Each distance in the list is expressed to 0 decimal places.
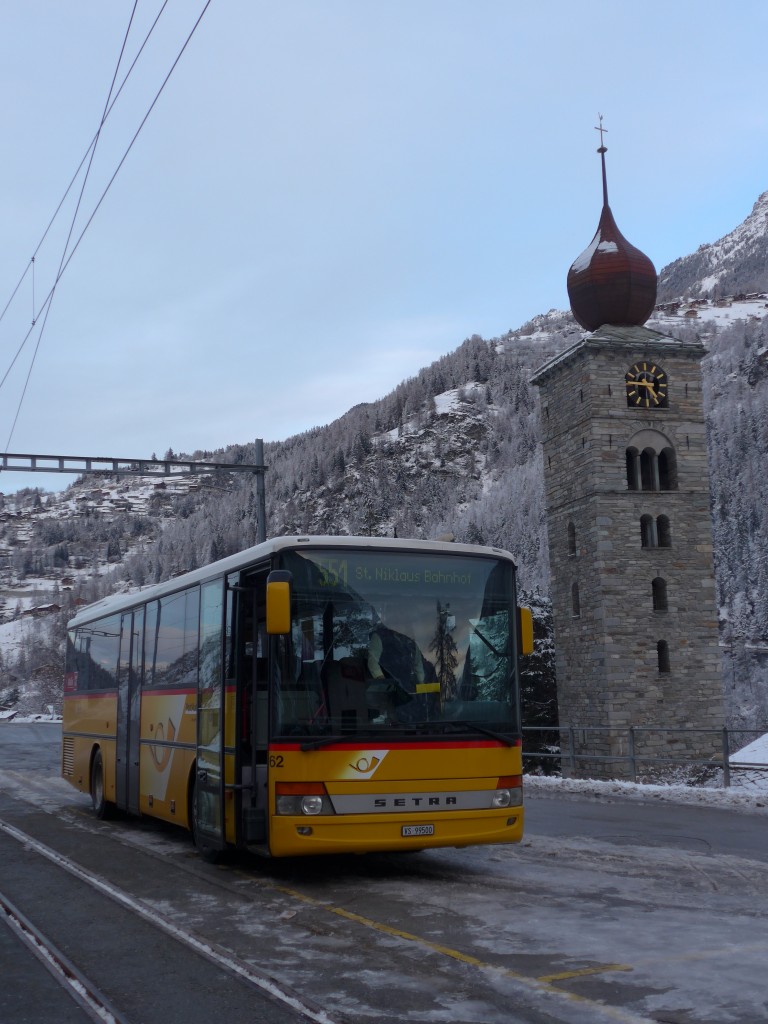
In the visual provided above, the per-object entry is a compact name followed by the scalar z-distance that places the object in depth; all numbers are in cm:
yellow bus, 909
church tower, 4425
